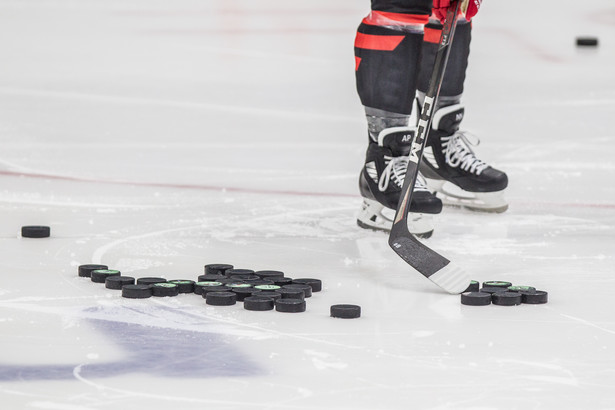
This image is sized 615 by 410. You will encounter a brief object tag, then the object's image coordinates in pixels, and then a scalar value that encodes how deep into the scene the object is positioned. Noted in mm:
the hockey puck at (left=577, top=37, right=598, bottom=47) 14687
